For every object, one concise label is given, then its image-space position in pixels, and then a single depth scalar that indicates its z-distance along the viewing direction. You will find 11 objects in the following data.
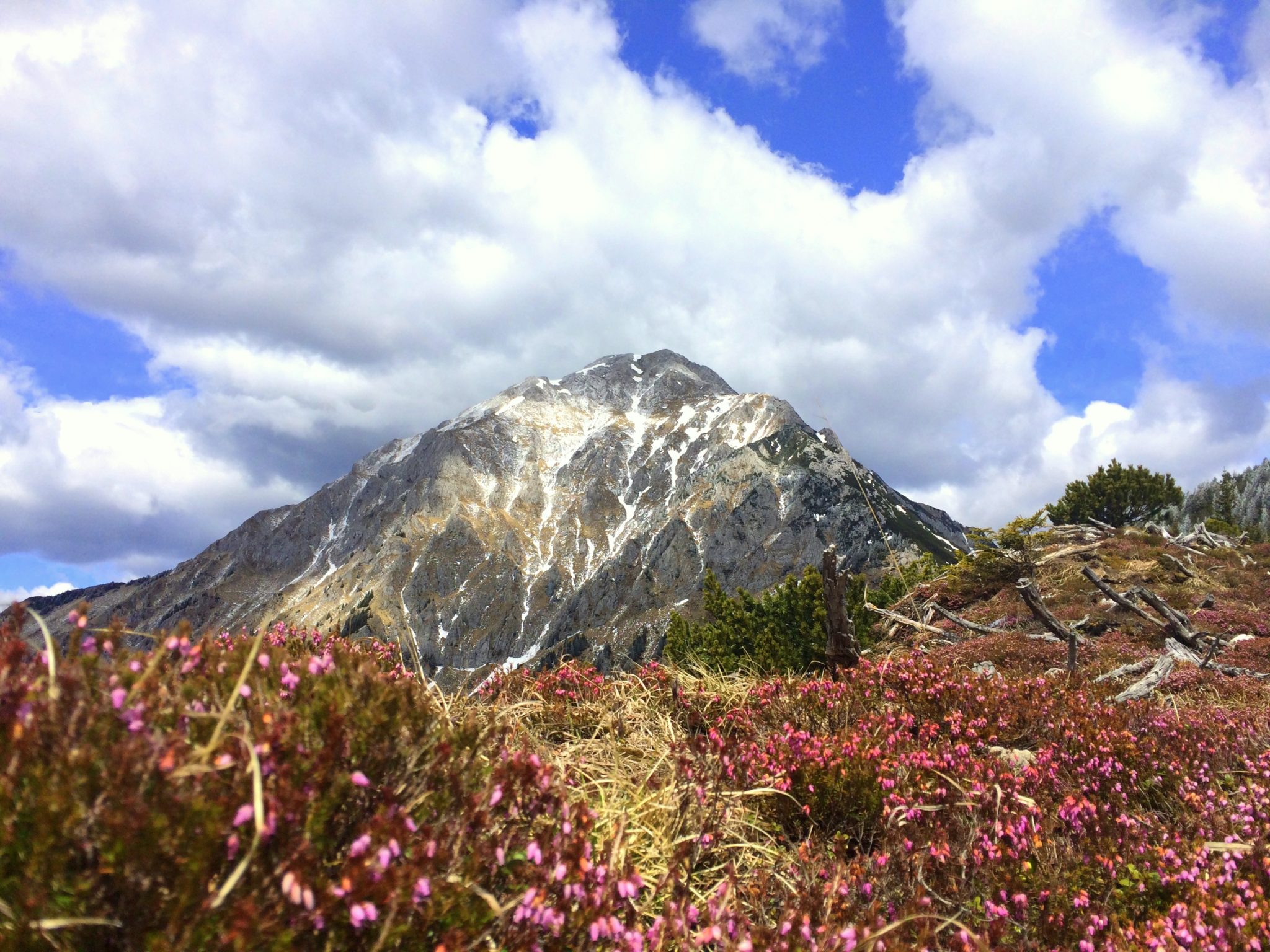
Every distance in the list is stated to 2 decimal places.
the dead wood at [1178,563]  19.83
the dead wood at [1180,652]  10.54
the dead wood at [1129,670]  9.43
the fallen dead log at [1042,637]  11.93
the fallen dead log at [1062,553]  21.20
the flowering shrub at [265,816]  1.56
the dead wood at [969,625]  13.55
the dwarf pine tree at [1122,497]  41.47
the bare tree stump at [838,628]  9.00
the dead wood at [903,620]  13.32
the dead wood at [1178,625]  12.06
